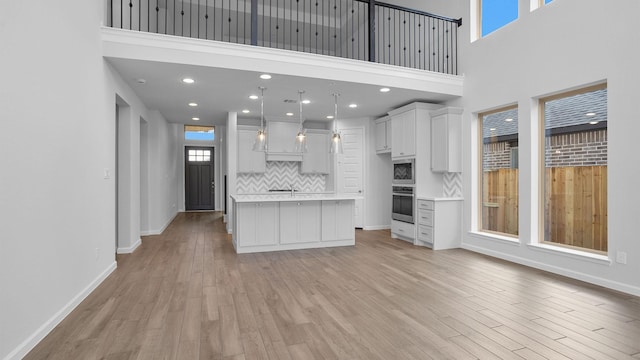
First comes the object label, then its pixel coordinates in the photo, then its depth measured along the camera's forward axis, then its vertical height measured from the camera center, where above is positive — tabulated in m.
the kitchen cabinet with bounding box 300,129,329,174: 7.83 +0.61
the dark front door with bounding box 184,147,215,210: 11.22 +0.07
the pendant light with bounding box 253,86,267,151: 4.91 +0.56
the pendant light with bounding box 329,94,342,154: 4.98 +0.52
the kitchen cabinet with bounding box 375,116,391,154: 7.16 +0.99
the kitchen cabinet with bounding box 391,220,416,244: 6.02 -0.95
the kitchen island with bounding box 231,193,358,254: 5.16 -0.69
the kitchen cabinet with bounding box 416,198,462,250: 5.49 -0.71
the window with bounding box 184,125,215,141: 11.21 +1.60
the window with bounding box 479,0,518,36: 4.84 +2.50
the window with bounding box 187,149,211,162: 11.28 +0.84
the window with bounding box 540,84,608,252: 3.77 +0.12
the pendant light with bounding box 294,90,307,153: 5.01 +0.56
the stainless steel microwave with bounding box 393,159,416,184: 6.08 +0.16
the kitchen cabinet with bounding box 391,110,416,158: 6.02 +0.85
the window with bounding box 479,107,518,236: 4.84 +0.12
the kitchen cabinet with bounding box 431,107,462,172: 5.57 +0.68
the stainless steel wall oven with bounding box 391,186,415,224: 6.10 -0.45
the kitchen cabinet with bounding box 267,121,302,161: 7.56 +0.90
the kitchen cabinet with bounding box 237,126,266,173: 7.34 +0.55
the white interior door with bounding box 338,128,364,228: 7.69 +0.25
